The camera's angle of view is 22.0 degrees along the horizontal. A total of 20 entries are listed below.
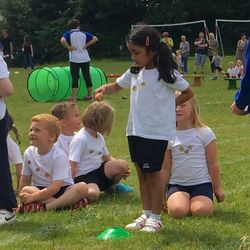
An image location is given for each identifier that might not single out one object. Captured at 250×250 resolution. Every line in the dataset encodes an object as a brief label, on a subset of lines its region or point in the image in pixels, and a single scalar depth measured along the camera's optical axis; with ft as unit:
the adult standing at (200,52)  90.43
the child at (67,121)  21.33
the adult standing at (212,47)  91.50
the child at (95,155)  20.65
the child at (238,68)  71.20
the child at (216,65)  82.91
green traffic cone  15.64
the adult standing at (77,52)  50.24
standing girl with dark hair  16.14
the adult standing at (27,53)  129.39
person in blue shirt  12.62
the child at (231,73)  70.13
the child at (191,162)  18.58
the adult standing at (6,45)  110.52
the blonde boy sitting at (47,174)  18.85
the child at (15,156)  21.52
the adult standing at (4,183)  17.54
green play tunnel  53.24
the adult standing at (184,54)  97.55
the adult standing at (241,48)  81.61
